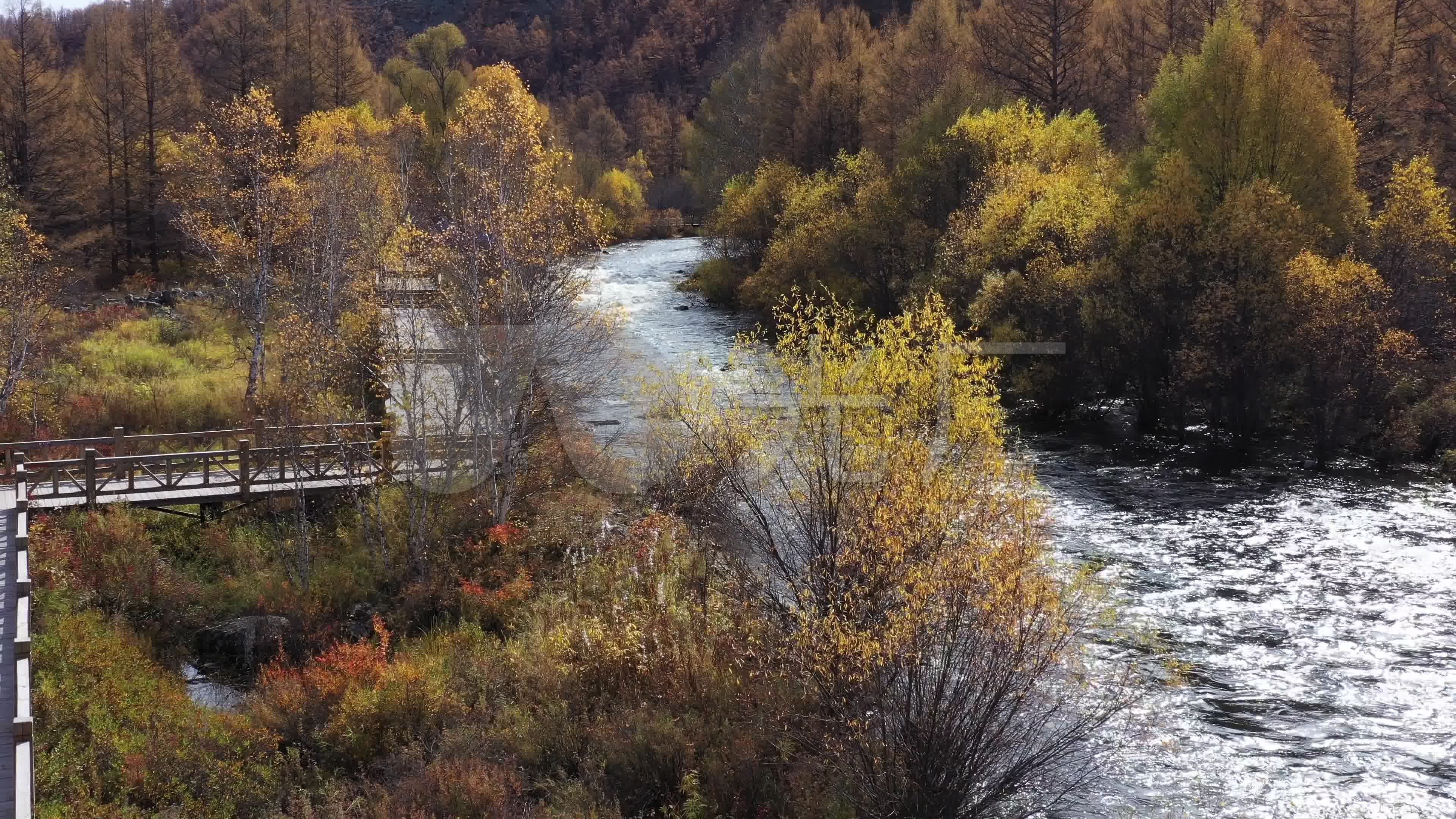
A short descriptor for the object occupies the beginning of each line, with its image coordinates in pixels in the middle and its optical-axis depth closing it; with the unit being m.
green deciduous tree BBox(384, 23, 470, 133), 73.12
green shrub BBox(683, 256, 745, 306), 60.34
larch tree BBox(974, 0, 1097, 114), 62.59
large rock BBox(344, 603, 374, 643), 22.84
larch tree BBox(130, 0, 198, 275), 60.59
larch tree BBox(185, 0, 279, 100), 68.12
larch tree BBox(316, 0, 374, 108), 70.69
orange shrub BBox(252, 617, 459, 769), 17.86
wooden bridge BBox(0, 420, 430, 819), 25.25
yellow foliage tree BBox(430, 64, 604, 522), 25.81
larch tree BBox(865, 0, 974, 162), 58.22
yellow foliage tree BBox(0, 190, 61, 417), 33.69
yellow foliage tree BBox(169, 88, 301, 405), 38.00
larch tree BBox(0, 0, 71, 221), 55.09
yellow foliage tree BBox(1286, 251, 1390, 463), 31.53
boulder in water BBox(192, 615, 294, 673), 22.20
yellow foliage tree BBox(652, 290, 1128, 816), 14.61
